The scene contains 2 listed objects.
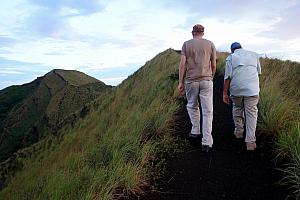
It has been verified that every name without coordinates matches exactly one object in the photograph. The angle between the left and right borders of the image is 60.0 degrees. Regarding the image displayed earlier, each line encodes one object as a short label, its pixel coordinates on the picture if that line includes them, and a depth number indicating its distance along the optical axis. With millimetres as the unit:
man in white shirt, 4115
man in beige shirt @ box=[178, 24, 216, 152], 4277
